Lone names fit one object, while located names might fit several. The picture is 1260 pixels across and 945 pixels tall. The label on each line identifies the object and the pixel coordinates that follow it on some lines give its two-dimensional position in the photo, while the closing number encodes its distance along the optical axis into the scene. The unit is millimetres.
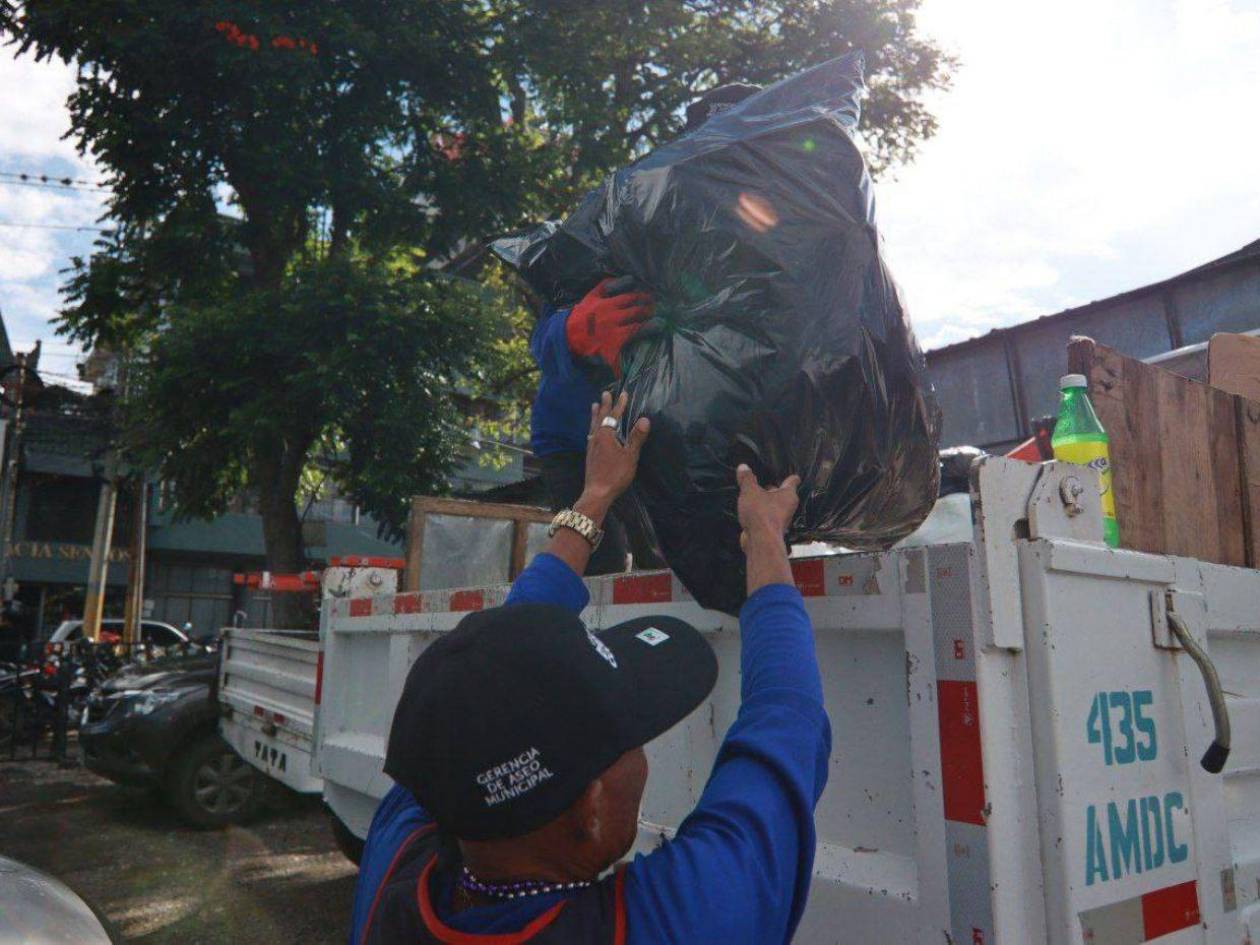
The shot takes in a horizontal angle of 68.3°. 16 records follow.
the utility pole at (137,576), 16625
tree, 9656
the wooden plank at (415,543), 3691
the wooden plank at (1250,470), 2113
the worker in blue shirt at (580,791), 993
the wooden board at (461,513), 3711
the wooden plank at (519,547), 3871
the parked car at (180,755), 6000
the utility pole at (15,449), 13302
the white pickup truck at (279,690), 3660
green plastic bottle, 1762
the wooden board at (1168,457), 1814
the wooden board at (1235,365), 2578
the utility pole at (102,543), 15961
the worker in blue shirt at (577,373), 1900
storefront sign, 22703
